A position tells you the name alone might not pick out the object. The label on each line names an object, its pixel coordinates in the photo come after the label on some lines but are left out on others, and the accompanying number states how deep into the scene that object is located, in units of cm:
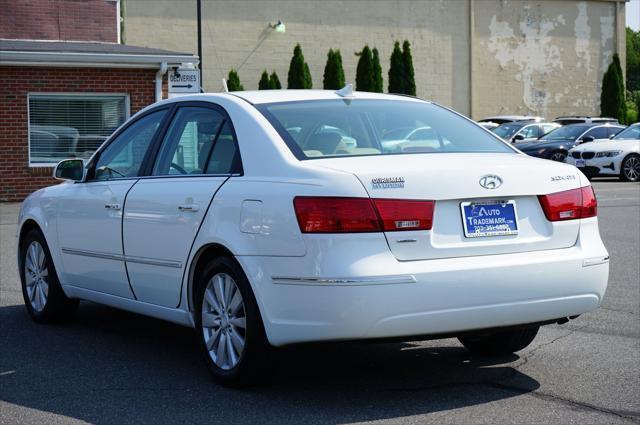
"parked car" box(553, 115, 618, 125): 3647
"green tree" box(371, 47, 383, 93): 4810
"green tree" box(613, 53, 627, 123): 5281
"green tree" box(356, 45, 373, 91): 4800
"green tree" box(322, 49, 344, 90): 4762
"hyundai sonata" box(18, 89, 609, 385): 530
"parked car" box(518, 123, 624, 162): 3042
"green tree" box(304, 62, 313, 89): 4725
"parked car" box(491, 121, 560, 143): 3504
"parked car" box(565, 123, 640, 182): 2819
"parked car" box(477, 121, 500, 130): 3889
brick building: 2306
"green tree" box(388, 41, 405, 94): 4870
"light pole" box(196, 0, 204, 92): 3352
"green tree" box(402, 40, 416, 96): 4894
